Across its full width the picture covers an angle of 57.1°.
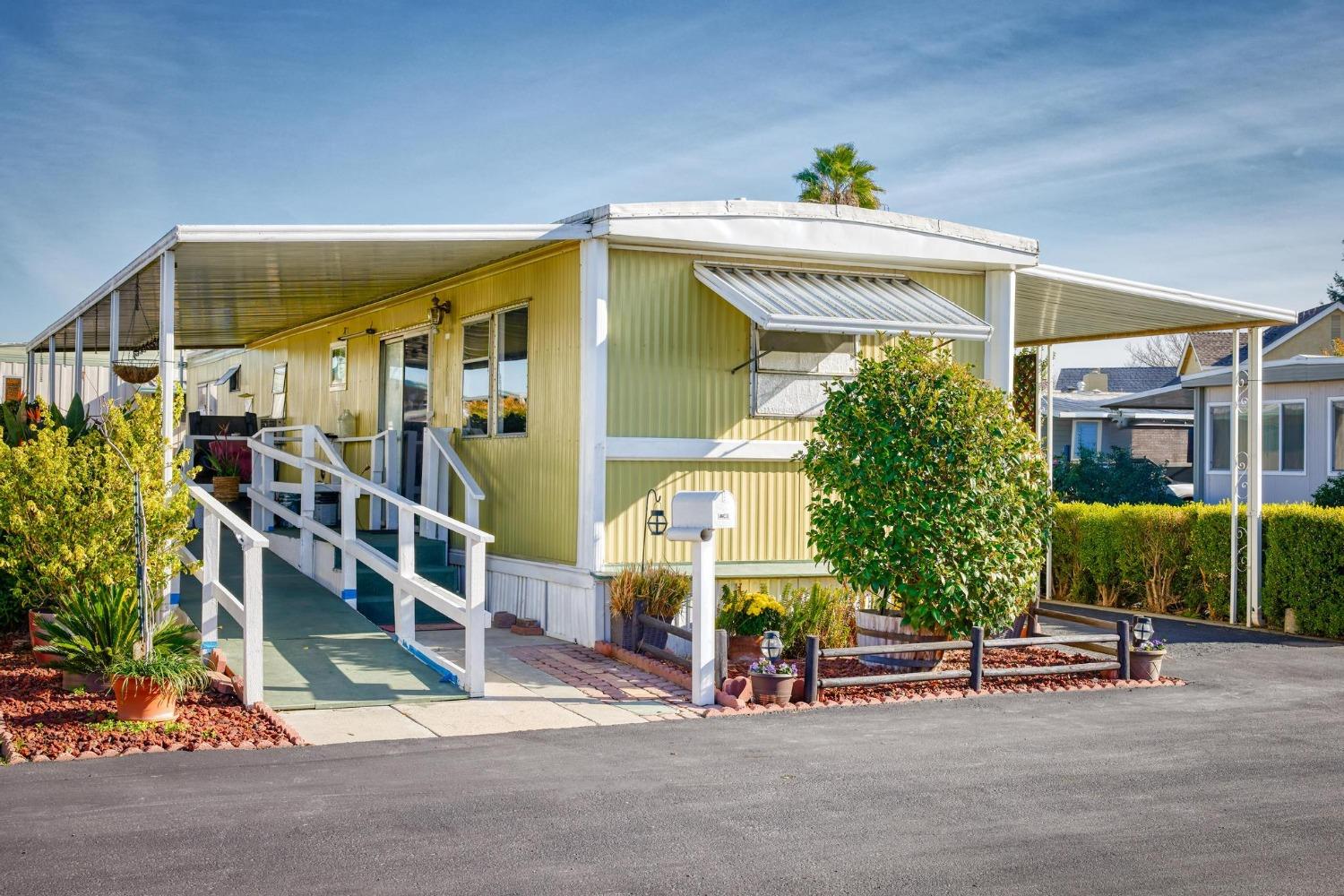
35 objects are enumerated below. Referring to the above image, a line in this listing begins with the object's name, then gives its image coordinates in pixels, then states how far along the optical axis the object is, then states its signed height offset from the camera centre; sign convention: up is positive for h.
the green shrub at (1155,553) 12.43 -1.06
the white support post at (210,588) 7.74 -0.93
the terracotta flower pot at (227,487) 14.35 -0.55
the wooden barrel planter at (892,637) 8.64 -1.35
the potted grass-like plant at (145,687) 6.49 -1.31
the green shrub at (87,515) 7.34 -0.46
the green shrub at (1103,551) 13.00 -1.09
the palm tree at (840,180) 28.64 +6.23
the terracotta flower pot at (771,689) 7.59 -1.50
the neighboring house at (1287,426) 19.94 +0.41
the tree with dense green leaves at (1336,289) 36.38 +4.79
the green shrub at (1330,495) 16.31 -0.60
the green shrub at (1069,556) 13.47 -1.20
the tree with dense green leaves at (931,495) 8.29 -0.33
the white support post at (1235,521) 11.45 -0.67
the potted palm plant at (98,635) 7.08 -1.14
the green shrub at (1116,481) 20.62 -0.56
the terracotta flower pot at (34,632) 7.97 -1.29
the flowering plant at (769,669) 7.61 -1.39
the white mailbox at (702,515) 7.44 -0.43
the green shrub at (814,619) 8.77 -1.25
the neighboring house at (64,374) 23.80 +1.30
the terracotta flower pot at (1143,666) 8.77 -1.54
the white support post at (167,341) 7.74 +0.64
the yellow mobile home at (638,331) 9.32 +0.91
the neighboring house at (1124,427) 26.17 +0.50
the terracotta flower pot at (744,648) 8.65 -1.43
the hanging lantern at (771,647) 7.56 -1.23
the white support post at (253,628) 7.02 -1.07
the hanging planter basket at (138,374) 10.97 +0.59
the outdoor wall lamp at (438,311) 11.66 +1.25
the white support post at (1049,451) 13.10 -0.03
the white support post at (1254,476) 11.38 -0.25
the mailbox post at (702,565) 7.47 -0.74
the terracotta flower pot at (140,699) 6.48 -1.37
